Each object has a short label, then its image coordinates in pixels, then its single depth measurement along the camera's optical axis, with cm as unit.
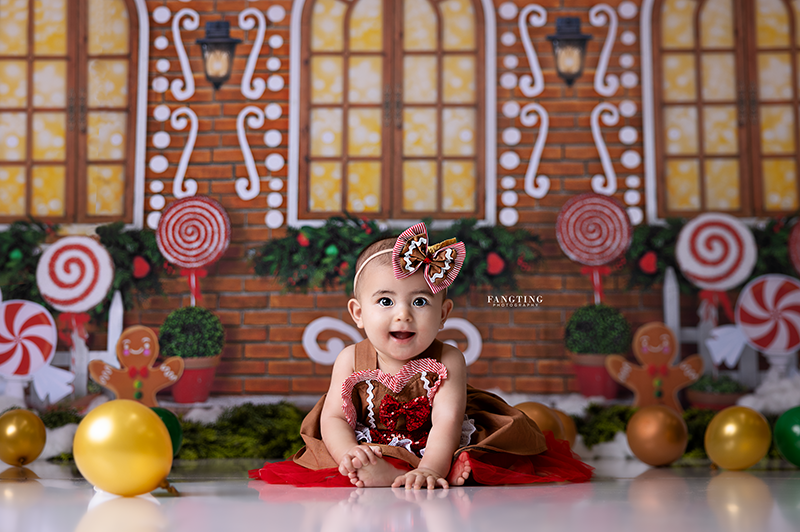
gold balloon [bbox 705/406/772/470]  236
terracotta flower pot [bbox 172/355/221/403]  331
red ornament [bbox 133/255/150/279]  342
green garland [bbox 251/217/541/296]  339
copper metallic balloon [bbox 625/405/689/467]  249
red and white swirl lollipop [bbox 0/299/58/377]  332
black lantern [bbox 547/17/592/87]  352
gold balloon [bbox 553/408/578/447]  279
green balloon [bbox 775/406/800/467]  239
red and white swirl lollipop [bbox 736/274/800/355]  339
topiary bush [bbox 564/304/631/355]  335
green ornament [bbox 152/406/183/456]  256
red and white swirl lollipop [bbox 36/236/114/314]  337
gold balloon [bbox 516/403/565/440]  250
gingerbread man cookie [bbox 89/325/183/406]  327
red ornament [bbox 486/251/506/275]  340
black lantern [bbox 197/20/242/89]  351
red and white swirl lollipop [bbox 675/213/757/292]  343
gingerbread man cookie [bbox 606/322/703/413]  329
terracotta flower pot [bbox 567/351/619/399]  334
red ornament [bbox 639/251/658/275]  344
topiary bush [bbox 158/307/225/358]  335
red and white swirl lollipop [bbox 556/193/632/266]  341
